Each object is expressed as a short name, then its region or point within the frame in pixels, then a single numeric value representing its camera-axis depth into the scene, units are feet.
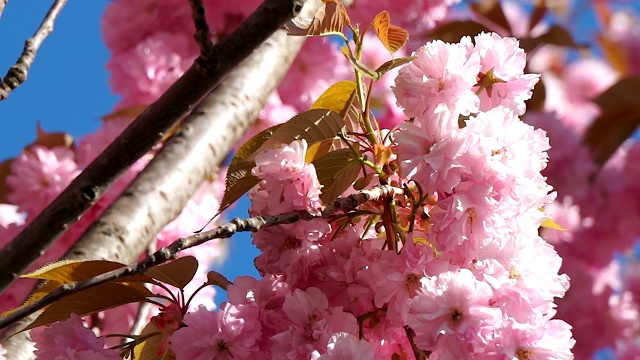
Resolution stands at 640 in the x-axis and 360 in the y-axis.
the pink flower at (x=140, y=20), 9.96
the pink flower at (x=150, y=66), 9.78
